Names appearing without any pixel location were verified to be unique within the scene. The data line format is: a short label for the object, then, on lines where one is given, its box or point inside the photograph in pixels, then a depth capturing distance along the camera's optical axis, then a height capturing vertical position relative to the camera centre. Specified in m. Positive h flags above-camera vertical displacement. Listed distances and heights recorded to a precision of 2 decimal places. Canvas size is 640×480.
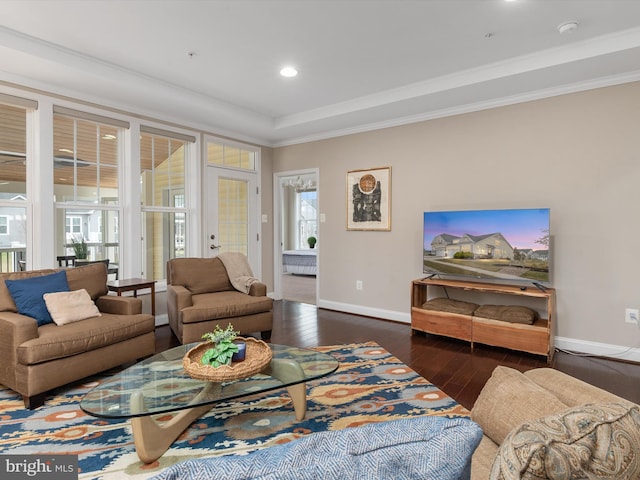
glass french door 5.24 +0.38
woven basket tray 2.00 -0.70
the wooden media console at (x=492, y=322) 3.43 -0.82
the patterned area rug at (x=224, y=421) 1.97 -1.10
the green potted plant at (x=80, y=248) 3.97 -0.09
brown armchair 3.53 -0.63
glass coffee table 1.79 -0.77
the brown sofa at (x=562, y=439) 0.66 -0.38
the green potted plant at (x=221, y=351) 2.10 -0.63
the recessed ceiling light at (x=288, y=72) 3.63 +1.62
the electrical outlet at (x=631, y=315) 3.34 -0.68
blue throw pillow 2.85 -0.43
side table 3.69 -0.46
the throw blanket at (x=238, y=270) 4.26 -0.37
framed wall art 4.88 +0.52
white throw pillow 2.89 -0.53
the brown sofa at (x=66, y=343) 2.46 -0.73
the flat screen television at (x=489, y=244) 3.58 -0.06
